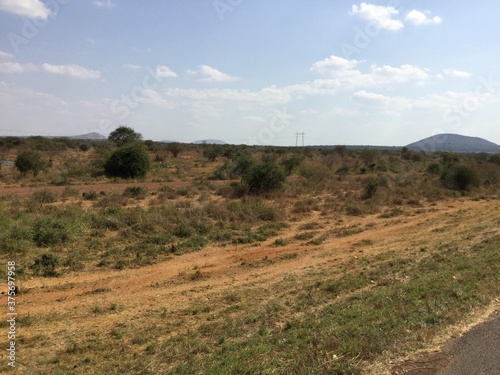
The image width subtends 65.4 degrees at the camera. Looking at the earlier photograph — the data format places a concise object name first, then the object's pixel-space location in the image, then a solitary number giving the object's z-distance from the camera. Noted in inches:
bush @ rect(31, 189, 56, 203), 749.4
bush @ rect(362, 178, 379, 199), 942.4
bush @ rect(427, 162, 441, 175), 1481.9
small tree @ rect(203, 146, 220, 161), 2000.2
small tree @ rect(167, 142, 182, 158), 2188.7
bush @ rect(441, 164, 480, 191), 1120.2
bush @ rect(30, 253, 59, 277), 374.0
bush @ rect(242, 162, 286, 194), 887.7
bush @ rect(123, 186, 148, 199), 844.3
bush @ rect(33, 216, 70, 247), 457.7
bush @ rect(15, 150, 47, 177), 1158.3
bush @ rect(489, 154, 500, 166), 1768.0
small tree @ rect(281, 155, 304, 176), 1438.2
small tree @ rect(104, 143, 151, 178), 1229.1
